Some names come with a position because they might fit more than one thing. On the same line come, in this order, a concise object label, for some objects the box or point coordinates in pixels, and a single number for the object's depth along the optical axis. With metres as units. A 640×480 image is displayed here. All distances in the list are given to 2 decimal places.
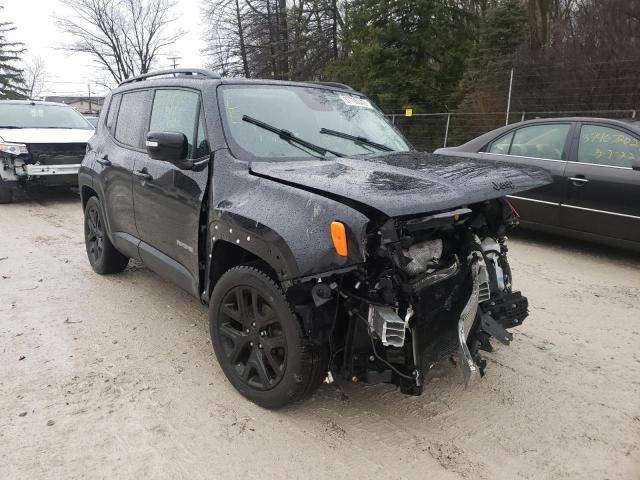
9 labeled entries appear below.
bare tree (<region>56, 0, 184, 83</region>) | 38.94
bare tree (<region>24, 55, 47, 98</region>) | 56.12
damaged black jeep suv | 2.43
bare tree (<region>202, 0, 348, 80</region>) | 27.08
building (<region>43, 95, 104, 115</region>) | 58.62
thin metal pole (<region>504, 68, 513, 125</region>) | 14.31
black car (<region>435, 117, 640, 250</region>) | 5.49
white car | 8.78
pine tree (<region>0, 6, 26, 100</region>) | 45.71
